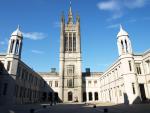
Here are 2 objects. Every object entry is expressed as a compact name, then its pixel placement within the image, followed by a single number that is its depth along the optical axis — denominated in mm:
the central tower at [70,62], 43652
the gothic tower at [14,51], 25889
